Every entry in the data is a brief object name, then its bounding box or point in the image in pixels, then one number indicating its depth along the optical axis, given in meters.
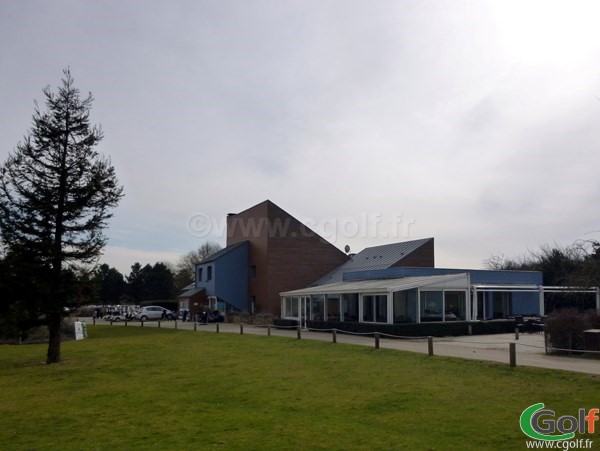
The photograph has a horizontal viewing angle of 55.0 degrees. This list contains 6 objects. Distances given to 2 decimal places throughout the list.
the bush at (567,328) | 18.22
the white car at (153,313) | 54.50
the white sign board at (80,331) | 31.94
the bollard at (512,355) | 14.62
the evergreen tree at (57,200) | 19.78
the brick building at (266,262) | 45.28
